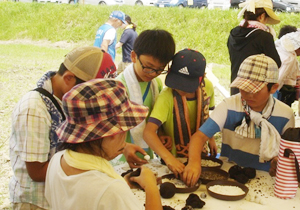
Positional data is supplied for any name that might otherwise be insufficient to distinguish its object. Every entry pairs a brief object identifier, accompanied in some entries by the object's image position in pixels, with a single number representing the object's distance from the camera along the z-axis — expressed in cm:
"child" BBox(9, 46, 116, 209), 143
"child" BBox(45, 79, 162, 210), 102
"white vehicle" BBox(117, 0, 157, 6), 1384
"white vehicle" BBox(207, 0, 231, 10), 1274
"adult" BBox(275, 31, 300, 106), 407
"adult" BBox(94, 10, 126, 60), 589
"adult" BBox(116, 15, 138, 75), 645
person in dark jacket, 313
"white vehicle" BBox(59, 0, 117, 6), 1479
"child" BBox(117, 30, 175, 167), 201
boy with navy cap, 201
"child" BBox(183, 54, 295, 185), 186
